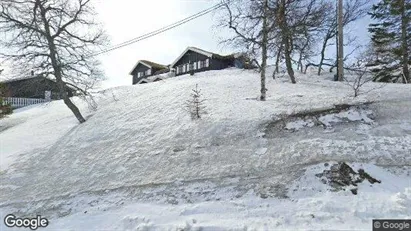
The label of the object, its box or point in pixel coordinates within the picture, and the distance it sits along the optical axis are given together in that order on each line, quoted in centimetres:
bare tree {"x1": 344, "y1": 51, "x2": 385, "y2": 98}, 2354
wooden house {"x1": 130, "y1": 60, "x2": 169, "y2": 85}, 4918
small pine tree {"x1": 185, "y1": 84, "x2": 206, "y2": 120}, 1161
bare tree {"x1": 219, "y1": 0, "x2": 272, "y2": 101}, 1365
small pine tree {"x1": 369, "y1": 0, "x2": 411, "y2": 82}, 2230
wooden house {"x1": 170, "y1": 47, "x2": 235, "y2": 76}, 4059
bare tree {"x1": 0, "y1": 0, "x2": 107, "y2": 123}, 1455
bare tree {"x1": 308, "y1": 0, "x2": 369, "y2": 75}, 2738
